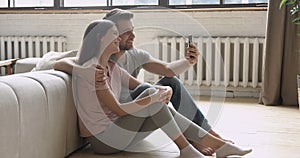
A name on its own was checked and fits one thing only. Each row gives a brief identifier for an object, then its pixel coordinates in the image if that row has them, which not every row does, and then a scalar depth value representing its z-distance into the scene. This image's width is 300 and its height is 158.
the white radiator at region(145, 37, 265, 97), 4.30
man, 2.39
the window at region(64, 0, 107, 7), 4.92
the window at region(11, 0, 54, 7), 5.09
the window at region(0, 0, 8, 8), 5.23
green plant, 3.66
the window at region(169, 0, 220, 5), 4.53
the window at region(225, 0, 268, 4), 4.42
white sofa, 1.76
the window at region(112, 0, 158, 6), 4.76
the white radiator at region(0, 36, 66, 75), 4.90
